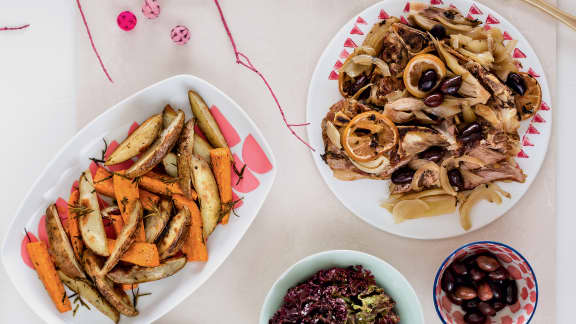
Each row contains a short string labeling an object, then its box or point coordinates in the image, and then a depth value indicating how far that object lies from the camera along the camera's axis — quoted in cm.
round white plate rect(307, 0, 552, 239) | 125
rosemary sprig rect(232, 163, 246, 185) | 128
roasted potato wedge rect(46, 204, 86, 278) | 120
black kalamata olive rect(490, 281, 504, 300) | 125
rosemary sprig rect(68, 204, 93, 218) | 118
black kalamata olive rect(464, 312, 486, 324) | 126
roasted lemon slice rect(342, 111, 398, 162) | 117
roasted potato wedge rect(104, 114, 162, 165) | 120
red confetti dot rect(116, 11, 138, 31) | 133
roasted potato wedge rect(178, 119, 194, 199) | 120
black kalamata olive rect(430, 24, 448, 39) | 117
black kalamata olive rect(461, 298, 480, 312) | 126
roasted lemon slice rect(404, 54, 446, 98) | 113
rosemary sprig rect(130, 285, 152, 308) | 129
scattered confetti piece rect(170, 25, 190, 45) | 132
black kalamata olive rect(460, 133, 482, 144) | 114
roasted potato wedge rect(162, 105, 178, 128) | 125
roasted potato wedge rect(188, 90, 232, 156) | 124
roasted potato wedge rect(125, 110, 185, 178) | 118
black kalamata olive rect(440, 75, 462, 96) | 111
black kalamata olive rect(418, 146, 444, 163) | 117
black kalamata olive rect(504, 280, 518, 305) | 125
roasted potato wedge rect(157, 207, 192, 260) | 118
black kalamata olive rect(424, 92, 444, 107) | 112
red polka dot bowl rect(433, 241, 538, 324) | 121
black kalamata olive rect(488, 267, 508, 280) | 124
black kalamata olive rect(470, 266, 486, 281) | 124
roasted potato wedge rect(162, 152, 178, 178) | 124
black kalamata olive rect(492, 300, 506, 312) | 126
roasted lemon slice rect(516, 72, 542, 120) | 119
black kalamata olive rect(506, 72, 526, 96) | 116
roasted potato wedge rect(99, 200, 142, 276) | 116
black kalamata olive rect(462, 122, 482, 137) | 113
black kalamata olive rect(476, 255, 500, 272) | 123
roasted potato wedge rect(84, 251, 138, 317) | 118
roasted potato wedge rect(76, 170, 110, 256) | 118
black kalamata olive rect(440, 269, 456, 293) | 125
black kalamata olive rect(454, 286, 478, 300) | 123
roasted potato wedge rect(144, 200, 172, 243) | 119
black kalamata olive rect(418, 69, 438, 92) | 112
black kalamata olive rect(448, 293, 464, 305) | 126
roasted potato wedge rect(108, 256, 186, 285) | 121
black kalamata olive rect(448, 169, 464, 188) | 120
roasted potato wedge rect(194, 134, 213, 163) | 125
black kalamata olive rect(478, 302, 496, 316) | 125
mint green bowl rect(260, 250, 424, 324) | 122
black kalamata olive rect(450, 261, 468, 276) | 125
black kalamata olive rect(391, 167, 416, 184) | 121
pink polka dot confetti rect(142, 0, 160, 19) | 133
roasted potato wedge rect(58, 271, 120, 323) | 122
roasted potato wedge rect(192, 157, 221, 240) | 120
